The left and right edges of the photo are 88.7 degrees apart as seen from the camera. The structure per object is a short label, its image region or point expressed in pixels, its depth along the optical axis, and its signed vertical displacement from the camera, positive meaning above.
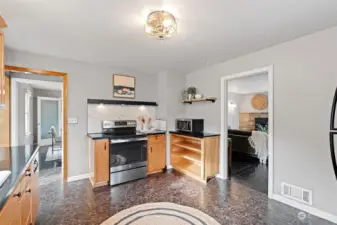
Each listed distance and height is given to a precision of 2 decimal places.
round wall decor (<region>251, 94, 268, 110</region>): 6.40 +0.40
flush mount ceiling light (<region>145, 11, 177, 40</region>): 1.69 +0.88
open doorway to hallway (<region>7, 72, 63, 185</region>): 3.64 -0.18
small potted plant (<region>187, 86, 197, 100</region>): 3.99 +0.46
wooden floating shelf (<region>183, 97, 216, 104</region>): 3.55 +0.26
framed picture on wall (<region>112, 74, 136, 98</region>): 3.78 +0.59
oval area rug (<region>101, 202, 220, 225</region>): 2.04 -1.30
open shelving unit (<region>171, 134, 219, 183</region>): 3.24 -0.94
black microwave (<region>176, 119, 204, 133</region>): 3.66 -0.29
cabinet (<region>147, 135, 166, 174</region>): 3.60 -0.89
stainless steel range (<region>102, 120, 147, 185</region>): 3.11 -0.79
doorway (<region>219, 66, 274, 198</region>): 2.92 -0.54
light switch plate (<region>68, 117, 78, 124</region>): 3.26 -0.16
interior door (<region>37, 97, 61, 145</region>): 6.30 -0.21
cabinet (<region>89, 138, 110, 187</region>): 2.97 -0.88
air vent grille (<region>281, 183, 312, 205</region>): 2.24 -1.10
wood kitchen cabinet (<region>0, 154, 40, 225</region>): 1.04 -0.70
